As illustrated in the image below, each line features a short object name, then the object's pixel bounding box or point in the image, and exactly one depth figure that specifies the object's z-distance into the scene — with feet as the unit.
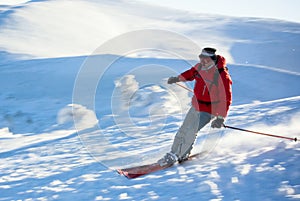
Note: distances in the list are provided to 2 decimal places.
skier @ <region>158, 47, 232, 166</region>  32.37
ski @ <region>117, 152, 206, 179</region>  33.49
